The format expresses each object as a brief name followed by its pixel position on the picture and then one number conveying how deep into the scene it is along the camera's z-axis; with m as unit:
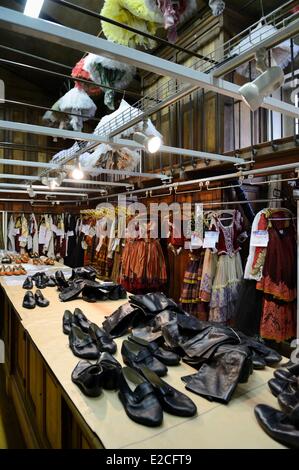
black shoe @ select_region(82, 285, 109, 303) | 2.51
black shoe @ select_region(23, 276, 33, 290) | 2.96
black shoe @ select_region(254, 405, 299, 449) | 0.84
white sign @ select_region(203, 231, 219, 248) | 2.79
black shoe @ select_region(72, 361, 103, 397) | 1.10
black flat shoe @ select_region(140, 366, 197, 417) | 0.99
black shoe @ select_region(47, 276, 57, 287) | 3.08
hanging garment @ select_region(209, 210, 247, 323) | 2.79
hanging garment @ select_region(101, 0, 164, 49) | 2.25
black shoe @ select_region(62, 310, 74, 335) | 1.74
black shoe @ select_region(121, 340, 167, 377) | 1.27
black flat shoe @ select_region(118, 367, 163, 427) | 0.95
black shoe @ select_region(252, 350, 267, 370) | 1.29
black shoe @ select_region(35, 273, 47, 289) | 3.01
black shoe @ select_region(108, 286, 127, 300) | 2.54
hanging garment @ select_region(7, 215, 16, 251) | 5.87
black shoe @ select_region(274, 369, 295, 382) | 1.12
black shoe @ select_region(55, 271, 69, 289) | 2.94
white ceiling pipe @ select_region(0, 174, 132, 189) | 3.24
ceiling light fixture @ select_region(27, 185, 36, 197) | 3.68
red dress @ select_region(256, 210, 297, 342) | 2.29
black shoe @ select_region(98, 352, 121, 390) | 1.15
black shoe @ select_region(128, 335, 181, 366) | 1.35
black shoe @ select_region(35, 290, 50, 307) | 2.34
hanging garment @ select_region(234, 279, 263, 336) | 2.54
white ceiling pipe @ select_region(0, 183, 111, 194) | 3.74
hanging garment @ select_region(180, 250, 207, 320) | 2.99
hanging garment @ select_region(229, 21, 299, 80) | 2.45
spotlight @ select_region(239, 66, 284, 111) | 1.02
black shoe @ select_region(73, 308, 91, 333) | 1.76
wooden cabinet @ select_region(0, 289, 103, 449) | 1.29
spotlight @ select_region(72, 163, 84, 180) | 2.87
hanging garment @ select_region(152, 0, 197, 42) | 2.18
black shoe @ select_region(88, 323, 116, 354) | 1.48
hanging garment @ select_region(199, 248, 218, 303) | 2.86
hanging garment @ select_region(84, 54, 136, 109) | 2.98
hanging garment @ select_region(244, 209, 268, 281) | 2.42
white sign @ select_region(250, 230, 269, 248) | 2.39
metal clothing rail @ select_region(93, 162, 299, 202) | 2.01
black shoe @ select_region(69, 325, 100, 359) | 1.43
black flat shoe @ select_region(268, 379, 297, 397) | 1.07
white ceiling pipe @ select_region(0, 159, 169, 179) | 2.66
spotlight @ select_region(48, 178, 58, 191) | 3.28
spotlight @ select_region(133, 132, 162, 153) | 1.75
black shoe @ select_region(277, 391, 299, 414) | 0.96
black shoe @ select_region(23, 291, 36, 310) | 2.29
